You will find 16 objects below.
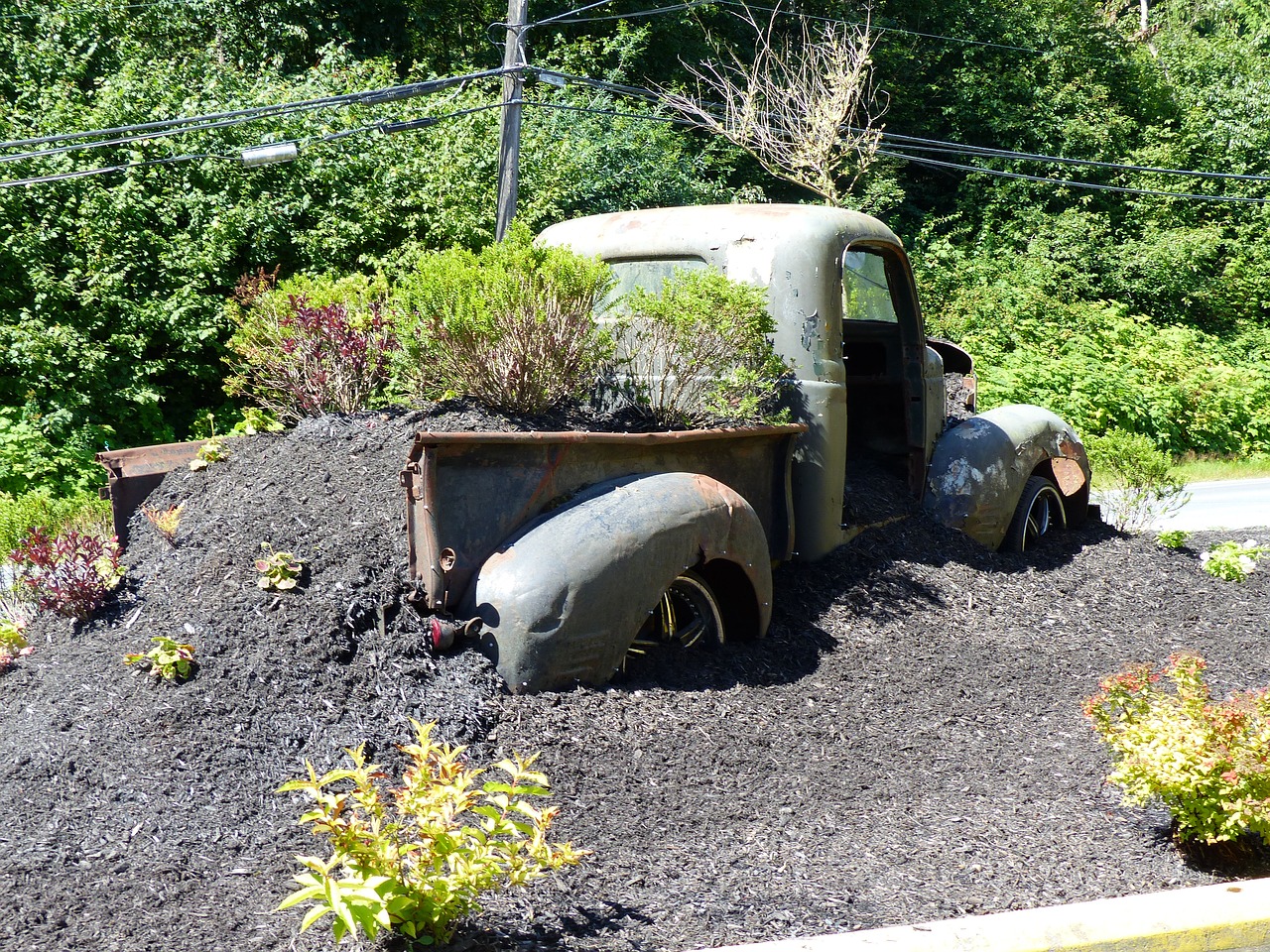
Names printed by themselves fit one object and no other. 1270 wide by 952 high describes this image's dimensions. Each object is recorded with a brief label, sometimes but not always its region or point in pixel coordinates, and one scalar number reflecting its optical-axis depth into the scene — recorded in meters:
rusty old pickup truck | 4.15
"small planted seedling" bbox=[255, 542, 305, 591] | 4.22
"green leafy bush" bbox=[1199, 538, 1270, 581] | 7.31
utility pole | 11.29
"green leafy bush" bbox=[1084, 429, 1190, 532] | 9.20
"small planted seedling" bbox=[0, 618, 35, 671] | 4.55
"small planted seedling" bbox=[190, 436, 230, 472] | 5.29
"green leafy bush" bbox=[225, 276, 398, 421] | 5.32
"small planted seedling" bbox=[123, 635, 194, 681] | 3.95
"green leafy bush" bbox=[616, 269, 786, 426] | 5.36
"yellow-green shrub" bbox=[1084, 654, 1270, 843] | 3.51
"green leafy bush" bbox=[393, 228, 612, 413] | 4.88
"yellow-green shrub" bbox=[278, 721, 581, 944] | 2.65
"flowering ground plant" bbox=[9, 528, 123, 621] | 4.55
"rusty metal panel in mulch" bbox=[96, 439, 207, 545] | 5.26
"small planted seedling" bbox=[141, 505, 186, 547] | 4.80
